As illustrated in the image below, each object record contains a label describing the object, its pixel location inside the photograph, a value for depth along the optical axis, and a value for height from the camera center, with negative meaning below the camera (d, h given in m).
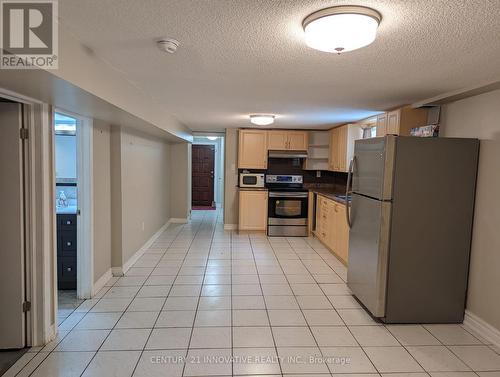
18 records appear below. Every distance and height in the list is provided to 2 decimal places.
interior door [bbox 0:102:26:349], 2.29 -0.51
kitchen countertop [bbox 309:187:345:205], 4.79 -0.38
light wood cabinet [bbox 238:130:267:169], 6.34 +0.36
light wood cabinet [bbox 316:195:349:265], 4.52 -0.86
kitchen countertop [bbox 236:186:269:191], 6.31 -0.40
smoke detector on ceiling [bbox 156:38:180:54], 1.81 +0.68
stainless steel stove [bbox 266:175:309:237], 6.14 -0.84
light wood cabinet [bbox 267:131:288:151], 6.35 +0.56
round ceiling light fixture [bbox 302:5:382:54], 1.44 +0.67
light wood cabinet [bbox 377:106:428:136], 3.54 +0.60
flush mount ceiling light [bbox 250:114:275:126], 4.53 +0.70
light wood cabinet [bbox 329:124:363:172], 5.19 +0.45
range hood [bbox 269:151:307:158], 6.39 +0.30
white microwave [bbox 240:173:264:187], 6.38 -0.24
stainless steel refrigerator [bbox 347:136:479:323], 2.81 -0.47
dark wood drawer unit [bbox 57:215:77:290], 3.42 -0.98
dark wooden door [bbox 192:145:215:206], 9.59 -0.25
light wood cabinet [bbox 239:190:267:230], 6.31 -0.81
